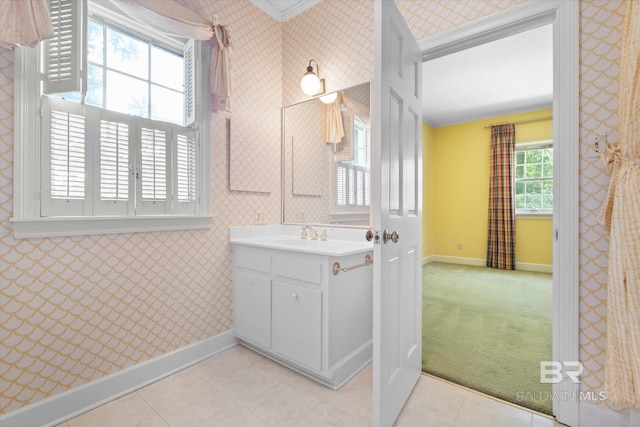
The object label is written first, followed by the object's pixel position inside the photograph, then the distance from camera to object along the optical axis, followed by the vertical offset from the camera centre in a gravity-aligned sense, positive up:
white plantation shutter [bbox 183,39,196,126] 2.04 +0.91
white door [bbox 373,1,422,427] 1.31 +0.00
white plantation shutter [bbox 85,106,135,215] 1.65 +0.30
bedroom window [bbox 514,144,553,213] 4.81 +0.60
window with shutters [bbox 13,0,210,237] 1.46 +0.50
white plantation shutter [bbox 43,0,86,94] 1.47 +0.82
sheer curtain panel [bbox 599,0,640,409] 1.10 -0.14
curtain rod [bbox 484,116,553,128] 4.67 +1.54
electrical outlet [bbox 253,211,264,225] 2.48 -0.04
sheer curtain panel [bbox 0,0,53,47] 1.25 +0.83
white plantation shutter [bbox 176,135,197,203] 2.01 +0.31
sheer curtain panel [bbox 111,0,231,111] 1.74 +1.19
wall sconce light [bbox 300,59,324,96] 2.34 +1.05
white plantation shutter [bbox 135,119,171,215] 1.83 +0.29
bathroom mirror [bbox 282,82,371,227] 2.23 +0.43
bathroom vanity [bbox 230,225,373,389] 1.72 -0.59
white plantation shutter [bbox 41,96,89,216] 1.49 +0.28
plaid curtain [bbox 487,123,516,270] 4.91 +0.27
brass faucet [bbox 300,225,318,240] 2.34 -0.16
